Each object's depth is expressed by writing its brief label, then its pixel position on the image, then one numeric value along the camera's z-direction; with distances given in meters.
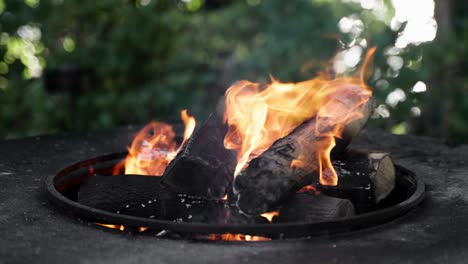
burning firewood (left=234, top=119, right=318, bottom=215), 2.09
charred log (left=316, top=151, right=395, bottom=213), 2.41
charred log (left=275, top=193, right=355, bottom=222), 2.06
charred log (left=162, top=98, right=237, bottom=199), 2.27
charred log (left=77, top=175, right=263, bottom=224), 2.15
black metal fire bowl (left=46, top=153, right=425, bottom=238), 1.83
